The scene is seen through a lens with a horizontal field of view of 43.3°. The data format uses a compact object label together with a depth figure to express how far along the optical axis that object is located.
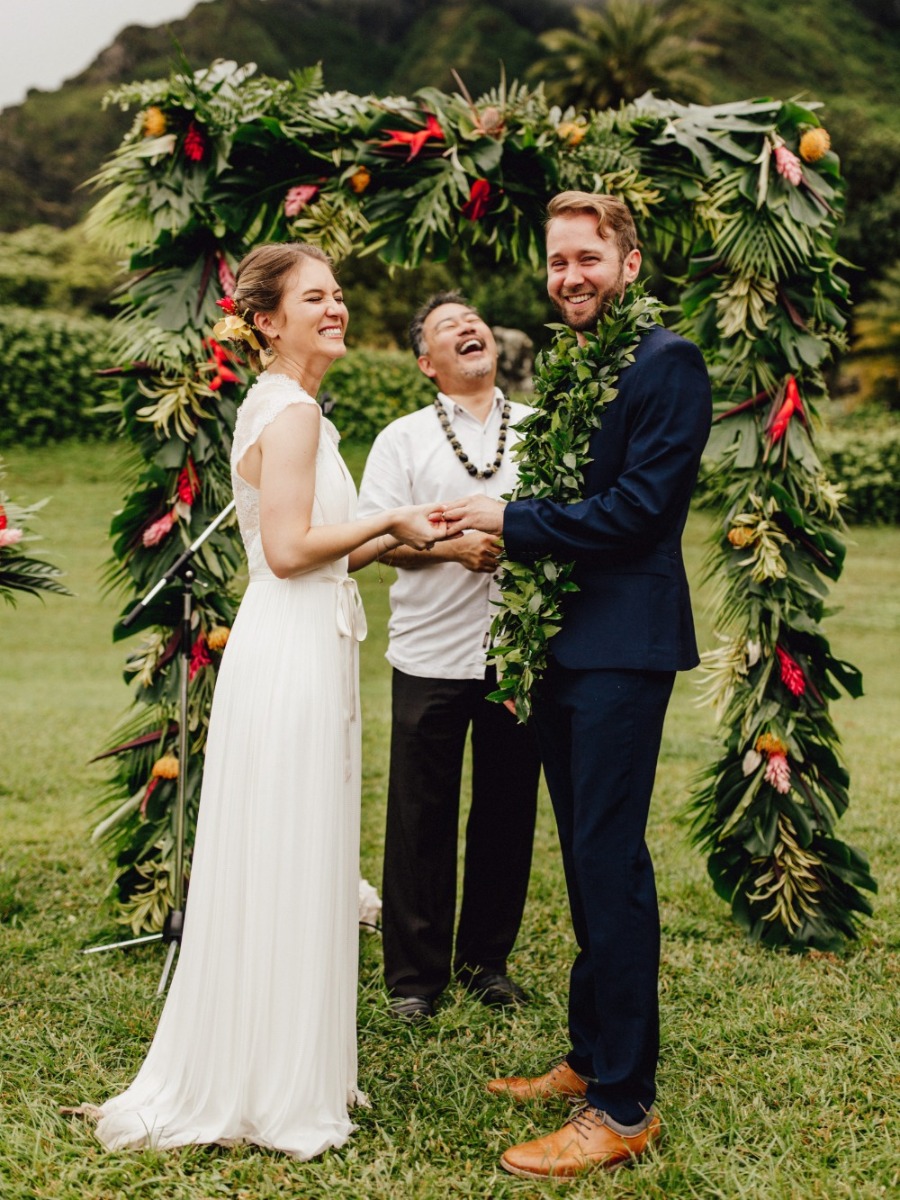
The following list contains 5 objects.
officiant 4.21
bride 3.14
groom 3.02
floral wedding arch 4.57
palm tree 26.06
